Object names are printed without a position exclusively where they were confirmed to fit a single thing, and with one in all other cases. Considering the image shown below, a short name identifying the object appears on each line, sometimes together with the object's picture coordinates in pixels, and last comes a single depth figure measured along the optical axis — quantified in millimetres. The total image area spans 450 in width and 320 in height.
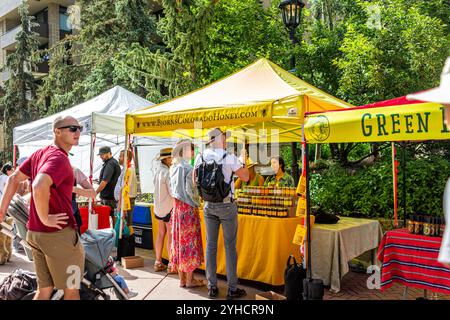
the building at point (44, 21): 29859
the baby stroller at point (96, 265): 3939
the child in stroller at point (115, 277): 4189
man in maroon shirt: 3221
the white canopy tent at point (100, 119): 7789
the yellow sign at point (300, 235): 4688
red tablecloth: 4223
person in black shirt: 7961
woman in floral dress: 5531
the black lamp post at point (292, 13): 8156
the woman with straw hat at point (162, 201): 6379
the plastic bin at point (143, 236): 8031
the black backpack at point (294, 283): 4613
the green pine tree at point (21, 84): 24312
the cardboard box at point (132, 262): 6609
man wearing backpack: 4875
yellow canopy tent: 5098
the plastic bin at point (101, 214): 7898
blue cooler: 7957
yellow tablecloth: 5328
